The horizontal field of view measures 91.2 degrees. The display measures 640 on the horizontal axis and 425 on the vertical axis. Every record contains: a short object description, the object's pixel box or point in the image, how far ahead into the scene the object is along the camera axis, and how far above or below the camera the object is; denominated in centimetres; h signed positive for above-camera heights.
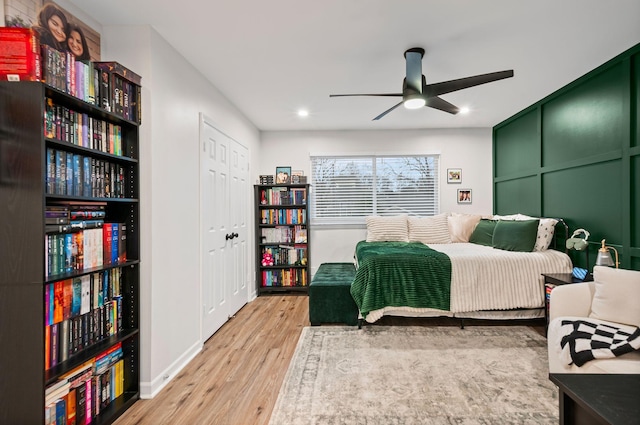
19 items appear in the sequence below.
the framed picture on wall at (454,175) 493 +55
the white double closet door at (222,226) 286 -17
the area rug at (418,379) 179 -117
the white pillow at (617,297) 181 -52
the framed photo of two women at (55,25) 152 +100
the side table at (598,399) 104 -67
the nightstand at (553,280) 269 -62
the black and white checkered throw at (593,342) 162 -71
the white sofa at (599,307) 165 -61
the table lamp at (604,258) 253 -39
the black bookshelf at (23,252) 136 -18
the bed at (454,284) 303 -72
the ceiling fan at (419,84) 238 +98
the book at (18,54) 136 +68
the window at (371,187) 500 +37
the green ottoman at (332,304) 324 -97
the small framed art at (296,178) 469 +48
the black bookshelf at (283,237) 458 -40
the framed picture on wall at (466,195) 494 +24
